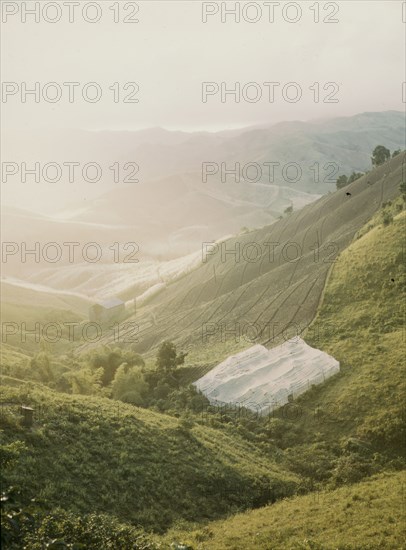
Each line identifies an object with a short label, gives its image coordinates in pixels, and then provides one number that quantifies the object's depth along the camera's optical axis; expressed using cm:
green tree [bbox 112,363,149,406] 5224
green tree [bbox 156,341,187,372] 5909
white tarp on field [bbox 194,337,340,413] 4981
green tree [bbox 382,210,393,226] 7188
